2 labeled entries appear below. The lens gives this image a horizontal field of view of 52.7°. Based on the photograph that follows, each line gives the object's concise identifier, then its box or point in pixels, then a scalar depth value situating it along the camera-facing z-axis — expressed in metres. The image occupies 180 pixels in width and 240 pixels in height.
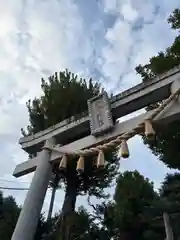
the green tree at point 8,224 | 3.94
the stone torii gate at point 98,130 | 2.06
